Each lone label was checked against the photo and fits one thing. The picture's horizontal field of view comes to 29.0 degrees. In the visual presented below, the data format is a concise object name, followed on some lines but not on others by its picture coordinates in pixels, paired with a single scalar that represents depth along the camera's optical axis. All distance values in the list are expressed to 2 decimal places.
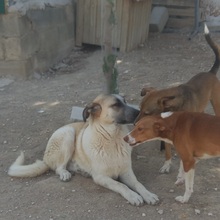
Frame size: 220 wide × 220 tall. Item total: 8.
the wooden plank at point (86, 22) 9.58
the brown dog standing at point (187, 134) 3.66
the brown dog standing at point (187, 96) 4.23
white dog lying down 4.12
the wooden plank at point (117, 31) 9.19
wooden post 5.09
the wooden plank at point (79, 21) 9.67
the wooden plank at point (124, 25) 9.07
